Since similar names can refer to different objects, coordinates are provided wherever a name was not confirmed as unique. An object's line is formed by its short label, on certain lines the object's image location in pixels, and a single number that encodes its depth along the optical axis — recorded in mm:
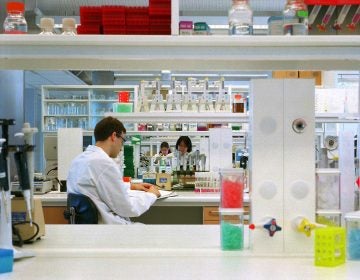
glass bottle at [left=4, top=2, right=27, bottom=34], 1687
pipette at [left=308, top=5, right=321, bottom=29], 1673
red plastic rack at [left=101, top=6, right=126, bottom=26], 1682
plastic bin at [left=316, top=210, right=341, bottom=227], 1697
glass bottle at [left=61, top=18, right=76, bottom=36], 1723
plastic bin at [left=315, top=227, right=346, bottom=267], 1517
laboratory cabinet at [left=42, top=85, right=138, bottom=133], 7129
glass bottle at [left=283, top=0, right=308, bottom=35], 1612
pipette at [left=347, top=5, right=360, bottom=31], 1682
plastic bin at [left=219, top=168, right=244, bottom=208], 1752
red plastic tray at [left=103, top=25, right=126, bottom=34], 1692
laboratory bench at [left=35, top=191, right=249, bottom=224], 3945
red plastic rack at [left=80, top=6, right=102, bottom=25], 1720
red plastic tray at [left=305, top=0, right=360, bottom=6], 1641
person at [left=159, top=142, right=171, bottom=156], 6646
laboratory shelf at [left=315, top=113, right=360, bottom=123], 4281
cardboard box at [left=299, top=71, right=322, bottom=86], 5309
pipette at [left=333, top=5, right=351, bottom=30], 1668
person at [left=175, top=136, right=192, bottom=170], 4789
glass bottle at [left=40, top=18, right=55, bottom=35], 1754
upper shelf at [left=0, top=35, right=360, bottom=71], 1591
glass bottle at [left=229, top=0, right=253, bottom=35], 1651
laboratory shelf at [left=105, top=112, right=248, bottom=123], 4316
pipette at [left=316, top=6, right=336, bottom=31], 1674
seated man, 3346
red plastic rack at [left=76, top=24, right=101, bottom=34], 1724
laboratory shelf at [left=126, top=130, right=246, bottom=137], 5352
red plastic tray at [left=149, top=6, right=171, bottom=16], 1691
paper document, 3973
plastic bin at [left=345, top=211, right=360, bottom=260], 1624
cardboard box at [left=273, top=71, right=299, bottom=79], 3073
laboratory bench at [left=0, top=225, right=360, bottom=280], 1453
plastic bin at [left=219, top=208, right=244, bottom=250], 1744
